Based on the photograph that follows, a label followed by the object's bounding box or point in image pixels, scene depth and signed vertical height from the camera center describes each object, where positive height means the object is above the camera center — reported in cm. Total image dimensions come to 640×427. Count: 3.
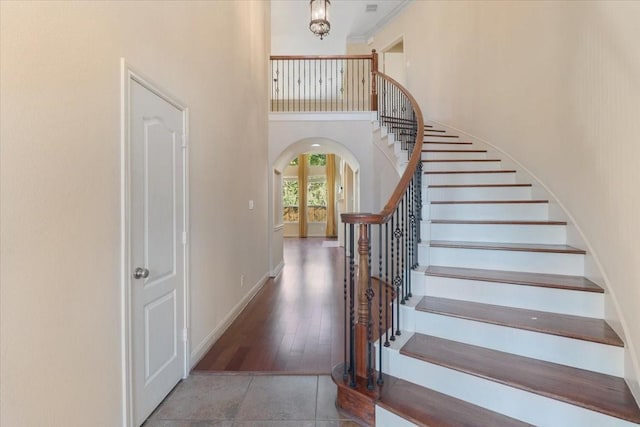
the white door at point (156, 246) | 182 -24
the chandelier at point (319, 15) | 412 +254
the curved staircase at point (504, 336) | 157 -76
